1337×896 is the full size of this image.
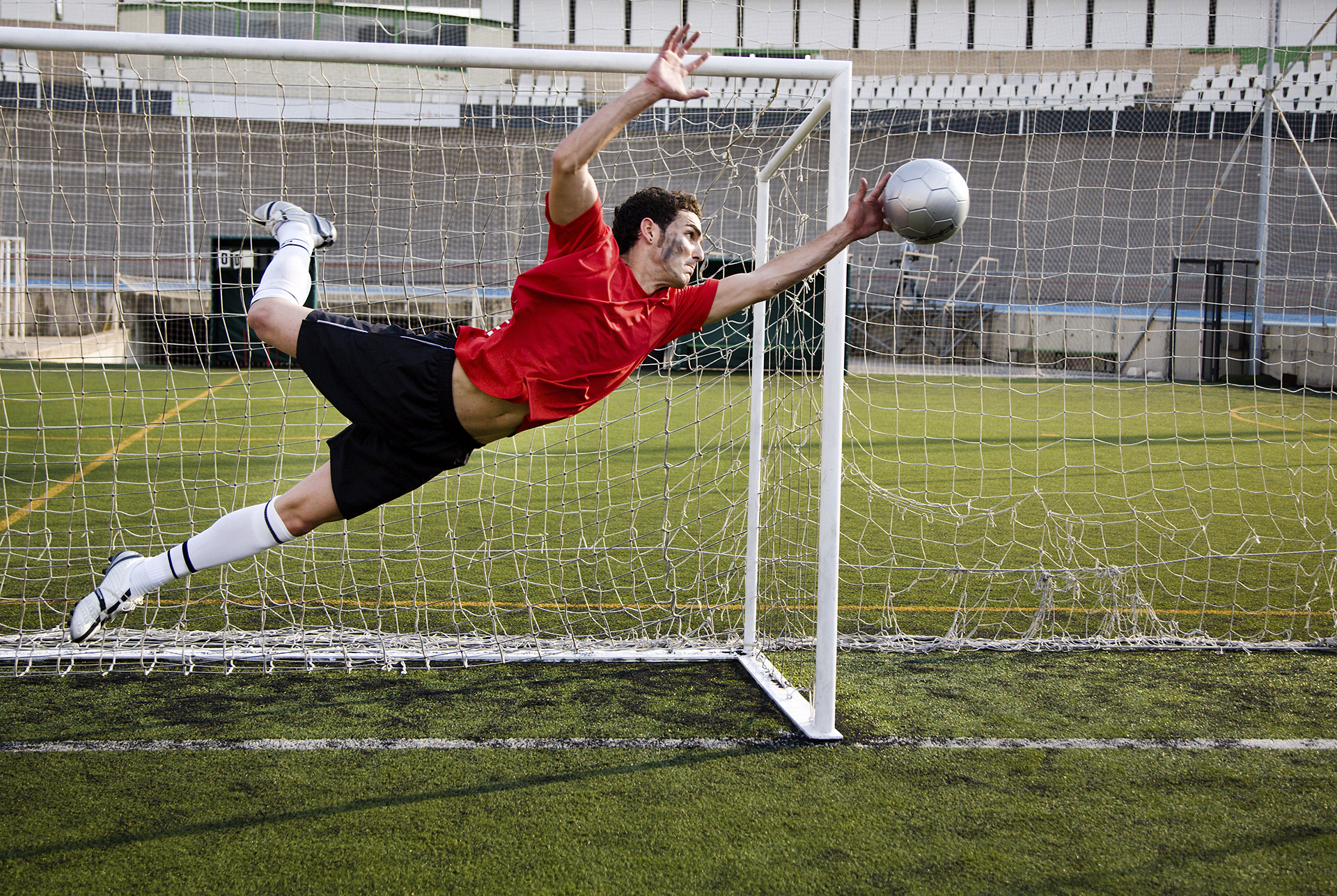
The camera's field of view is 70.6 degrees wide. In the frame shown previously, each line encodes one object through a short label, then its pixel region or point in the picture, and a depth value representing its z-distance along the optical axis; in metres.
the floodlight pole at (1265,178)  13.33
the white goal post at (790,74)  3.20
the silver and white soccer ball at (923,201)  2.95
